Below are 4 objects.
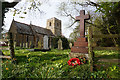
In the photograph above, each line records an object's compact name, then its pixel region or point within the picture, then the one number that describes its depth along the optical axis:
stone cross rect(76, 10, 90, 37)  5.00
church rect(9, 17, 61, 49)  24.80
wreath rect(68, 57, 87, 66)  3.59
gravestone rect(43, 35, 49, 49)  15.45
